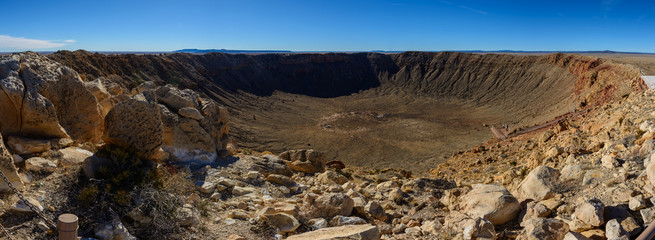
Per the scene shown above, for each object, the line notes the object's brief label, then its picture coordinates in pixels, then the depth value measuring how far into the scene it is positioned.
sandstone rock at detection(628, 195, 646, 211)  5.18
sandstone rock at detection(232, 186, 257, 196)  8.60
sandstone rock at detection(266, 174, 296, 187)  10.05
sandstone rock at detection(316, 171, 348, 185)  10.98
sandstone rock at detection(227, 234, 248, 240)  5.88
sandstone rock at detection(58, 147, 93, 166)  6.97
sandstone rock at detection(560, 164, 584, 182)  7.02
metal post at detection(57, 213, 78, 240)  3.59
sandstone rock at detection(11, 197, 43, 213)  4.94
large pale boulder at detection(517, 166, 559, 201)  6.80
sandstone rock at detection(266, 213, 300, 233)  6.42
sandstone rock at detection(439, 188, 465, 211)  7.68
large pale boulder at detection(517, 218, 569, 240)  5.11
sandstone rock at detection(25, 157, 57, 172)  6.22
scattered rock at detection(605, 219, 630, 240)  4.67
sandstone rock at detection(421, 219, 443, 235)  6.43
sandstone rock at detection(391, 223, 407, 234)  6.77
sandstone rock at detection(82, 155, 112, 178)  6.34
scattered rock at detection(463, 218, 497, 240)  5.74
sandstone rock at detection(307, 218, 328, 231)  6.73
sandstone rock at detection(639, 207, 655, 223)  4.93
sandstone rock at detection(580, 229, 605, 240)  4.95
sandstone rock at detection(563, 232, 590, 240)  4.69
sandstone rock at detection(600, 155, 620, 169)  6.93
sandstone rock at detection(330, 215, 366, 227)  6.84
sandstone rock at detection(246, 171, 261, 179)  9.95
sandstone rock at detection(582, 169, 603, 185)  6.70
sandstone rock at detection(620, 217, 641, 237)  4.80
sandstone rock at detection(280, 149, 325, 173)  12.92
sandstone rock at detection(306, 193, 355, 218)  7.25
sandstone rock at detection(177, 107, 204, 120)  11.79
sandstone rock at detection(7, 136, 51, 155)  6.69
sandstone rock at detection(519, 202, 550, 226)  6.05
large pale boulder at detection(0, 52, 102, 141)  7.08
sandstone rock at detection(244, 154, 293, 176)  11.26
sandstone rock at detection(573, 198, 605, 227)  5.05
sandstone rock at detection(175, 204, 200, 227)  6.15
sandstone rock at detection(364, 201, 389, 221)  7.58
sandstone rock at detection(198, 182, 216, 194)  8.24
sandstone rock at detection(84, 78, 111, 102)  11.29
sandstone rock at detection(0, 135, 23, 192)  5.48
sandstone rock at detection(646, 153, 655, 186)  5.64
